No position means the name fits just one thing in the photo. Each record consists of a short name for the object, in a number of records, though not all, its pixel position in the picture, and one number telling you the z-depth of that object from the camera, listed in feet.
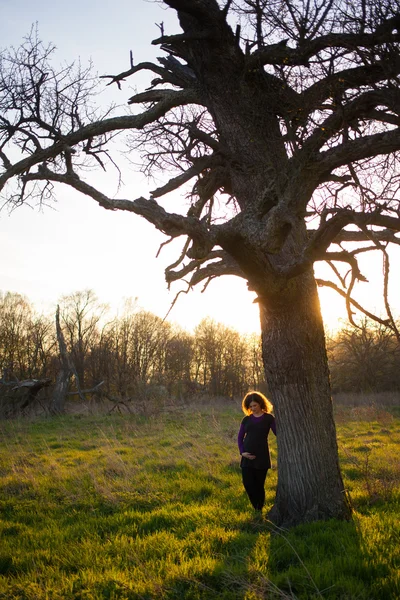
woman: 19.95
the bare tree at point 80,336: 135.03
